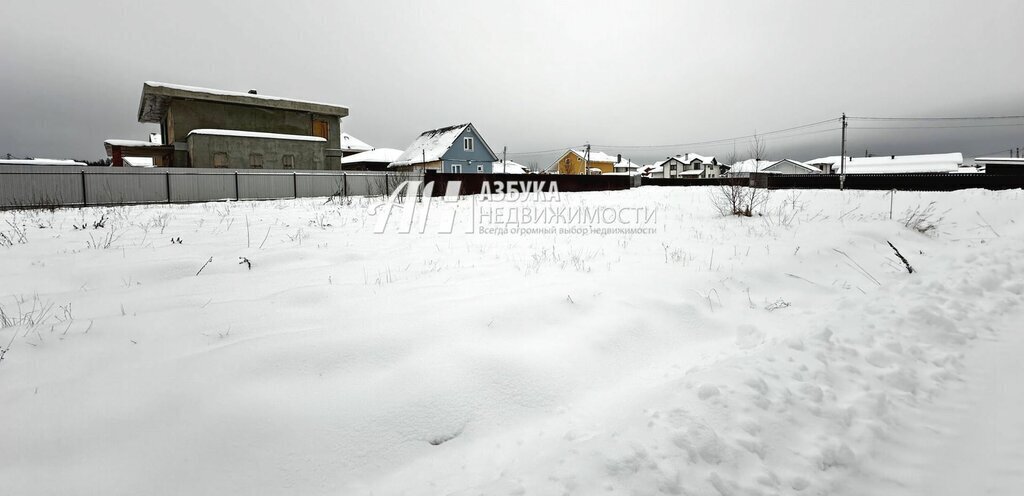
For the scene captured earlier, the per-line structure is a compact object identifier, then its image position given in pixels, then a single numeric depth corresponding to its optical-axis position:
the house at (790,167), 68.06
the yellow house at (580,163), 66.69
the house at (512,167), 54.92
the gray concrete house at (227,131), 21.83
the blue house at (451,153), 35.28
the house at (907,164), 61.50
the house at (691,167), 69.81
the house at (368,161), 40.03
